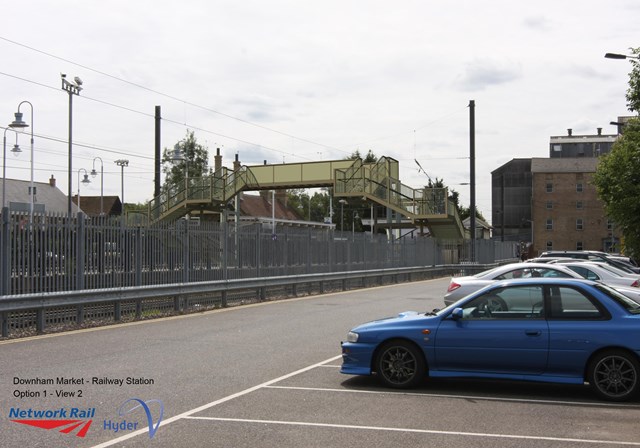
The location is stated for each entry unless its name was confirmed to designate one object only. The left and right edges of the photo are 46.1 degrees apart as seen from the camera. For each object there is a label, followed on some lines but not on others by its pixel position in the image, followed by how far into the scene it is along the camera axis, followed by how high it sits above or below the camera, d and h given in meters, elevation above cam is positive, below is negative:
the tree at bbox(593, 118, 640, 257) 31.69 +2.86
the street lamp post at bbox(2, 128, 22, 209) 41.31 +5.52
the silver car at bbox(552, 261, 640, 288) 18.50 -0.68
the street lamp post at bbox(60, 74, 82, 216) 33.94 +7.13
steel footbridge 38.25 +3.17
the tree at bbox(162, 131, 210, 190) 71.75 +8.25
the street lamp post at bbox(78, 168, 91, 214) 60.47 +5.52
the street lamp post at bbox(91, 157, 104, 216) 58.83 +6.00
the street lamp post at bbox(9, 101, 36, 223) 32.41 +5.42
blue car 8.40 -1.07
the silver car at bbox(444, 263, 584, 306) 15.59 -0.58
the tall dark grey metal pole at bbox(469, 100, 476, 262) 44.22 +5.78
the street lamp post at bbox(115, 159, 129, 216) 63.53 +7.21
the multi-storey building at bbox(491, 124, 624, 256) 91.94 +4.91
